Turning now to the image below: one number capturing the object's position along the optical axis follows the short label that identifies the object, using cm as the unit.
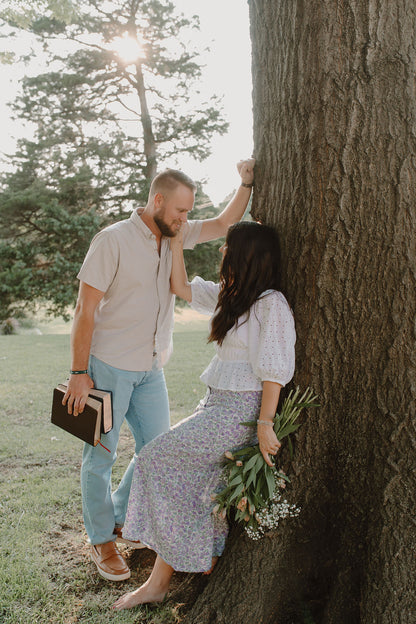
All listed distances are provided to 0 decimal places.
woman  246
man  290
